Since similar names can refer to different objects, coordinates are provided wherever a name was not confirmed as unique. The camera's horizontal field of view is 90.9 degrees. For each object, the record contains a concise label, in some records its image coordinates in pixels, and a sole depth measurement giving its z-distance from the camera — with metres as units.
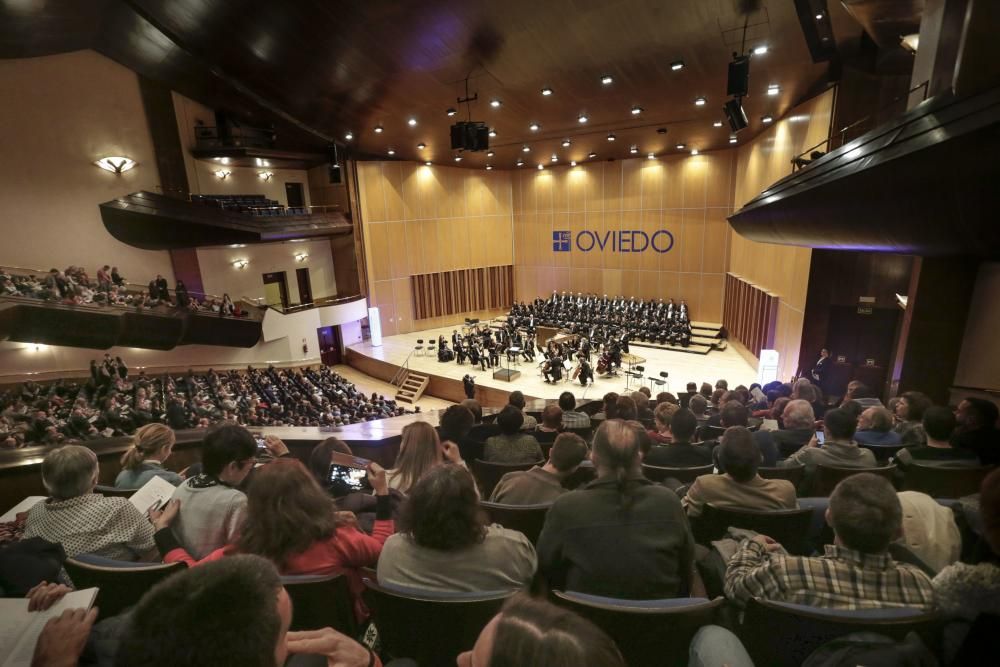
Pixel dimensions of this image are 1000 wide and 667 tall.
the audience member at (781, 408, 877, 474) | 3.12
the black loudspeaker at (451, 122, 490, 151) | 9.95
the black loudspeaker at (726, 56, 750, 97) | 6.66
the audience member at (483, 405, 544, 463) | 3.66
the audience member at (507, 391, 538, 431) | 5.53
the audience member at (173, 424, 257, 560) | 2.15
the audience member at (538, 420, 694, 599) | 1.81
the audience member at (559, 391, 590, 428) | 5.24
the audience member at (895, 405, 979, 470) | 2.94
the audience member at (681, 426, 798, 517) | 2.36
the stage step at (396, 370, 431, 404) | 13.95
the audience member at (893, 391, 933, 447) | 4.01
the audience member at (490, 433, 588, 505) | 2.66
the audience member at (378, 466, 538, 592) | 1.69
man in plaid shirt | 1.58
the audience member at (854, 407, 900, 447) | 3.70
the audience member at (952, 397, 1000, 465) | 2.92
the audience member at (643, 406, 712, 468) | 3.48
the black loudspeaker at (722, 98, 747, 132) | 7.98
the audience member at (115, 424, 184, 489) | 2.94
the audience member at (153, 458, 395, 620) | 1.77
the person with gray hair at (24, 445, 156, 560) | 2.07
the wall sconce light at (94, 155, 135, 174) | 11.93
